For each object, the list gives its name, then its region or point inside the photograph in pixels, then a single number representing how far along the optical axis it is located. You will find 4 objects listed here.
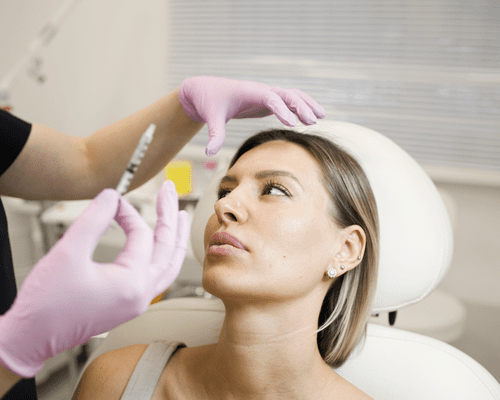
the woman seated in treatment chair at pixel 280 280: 0.79
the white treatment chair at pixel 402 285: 0.89
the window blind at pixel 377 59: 2.21
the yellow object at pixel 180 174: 2.21
